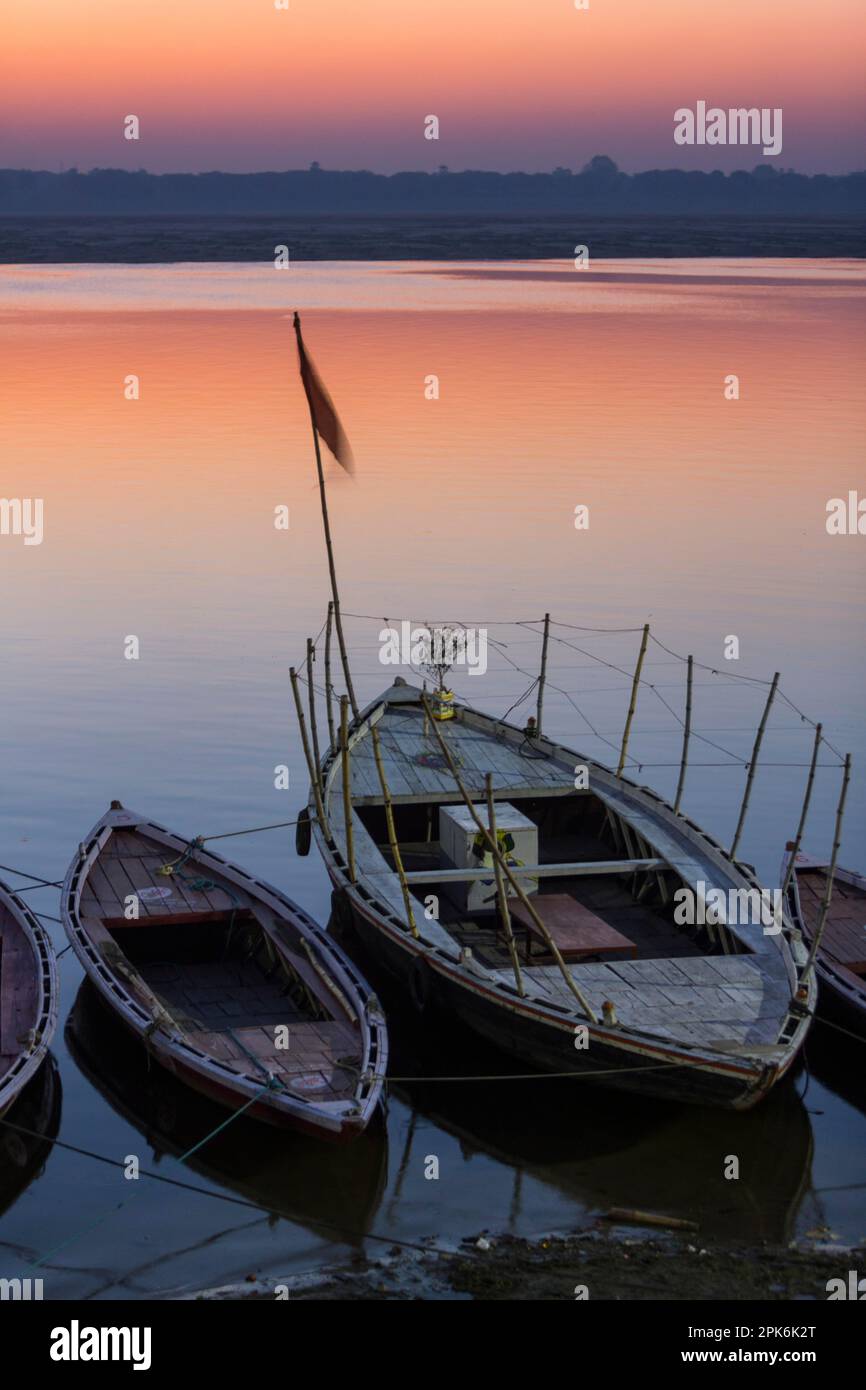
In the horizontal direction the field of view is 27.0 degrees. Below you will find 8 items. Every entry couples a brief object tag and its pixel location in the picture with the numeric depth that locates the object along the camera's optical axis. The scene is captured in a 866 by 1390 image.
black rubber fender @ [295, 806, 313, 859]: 29.55
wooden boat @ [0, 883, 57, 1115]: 19.67
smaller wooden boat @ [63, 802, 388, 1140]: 19.70
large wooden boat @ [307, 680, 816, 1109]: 20.34
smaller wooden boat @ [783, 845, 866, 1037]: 22.45
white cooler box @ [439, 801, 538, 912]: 25.25
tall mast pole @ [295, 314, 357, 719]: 29.56
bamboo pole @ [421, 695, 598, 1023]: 20.49
